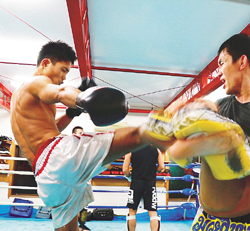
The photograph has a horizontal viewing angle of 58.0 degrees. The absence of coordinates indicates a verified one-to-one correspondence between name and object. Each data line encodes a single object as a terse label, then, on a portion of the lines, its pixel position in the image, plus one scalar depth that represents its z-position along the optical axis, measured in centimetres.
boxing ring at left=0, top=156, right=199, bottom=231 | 330
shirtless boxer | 101
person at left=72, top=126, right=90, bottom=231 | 301
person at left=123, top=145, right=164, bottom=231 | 266
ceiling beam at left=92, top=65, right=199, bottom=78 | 584
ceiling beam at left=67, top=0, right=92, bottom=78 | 298
